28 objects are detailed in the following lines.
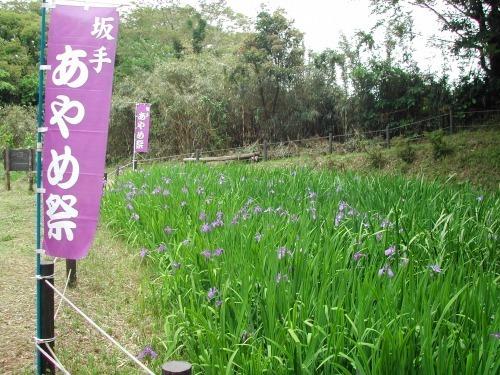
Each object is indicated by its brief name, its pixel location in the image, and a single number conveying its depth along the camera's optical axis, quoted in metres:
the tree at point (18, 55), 21.14
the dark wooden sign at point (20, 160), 9.35
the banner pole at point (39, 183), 2.22
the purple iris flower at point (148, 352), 2.14
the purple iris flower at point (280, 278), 2.14
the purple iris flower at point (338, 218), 3.23
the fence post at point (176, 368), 1.30
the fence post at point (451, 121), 11.73
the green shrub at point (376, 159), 10.42
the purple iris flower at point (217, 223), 3.34
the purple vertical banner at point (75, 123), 2.27
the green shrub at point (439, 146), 9.69
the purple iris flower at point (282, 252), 2.46
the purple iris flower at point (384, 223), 2.88
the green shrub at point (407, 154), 10.15
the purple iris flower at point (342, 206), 3.52
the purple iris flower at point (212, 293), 2.29
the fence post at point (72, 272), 3.60
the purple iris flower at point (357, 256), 2.44
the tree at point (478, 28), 10.14
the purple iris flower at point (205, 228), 3.26
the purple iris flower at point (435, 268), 2.08
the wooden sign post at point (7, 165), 9.50
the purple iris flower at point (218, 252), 2.71
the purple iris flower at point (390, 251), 2.38
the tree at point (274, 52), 14.53
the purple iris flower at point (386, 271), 2.09
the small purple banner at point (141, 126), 10.78
